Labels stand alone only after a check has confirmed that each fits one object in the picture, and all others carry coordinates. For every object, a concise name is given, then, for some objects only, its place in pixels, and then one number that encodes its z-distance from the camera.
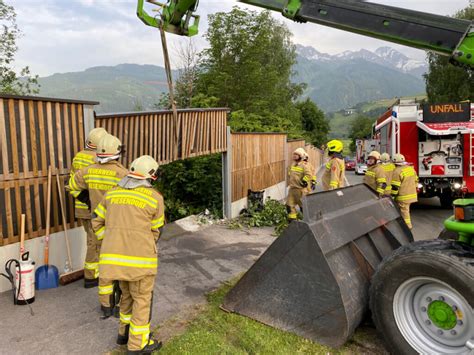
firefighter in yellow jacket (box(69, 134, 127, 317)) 4.77
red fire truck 10.25
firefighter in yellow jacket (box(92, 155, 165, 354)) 3.31
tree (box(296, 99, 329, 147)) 49.03
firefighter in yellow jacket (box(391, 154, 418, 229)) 7.16
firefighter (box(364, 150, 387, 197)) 7.69
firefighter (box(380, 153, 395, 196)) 7.51
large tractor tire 3.01
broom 5.12
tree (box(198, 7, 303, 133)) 21.20
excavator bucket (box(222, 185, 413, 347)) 3.49
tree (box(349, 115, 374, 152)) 86.97
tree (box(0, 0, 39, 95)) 19.28
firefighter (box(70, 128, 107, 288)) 5.07
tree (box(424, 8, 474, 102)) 34.03
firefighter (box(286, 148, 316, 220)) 8.37
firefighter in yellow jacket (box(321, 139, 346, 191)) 7.48
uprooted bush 9.26
